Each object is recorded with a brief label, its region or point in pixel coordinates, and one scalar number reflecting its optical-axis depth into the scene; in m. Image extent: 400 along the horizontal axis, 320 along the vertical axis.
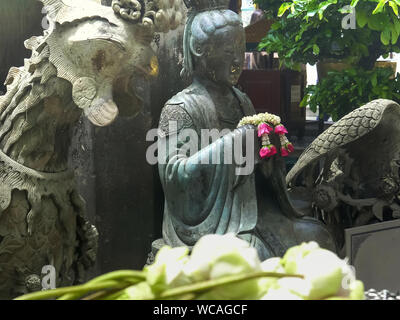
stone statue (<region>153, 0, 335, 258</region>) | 1.97
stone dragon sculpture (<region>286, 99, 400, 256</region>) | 2.34
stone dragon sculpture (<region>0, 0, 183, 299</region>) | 1.73
